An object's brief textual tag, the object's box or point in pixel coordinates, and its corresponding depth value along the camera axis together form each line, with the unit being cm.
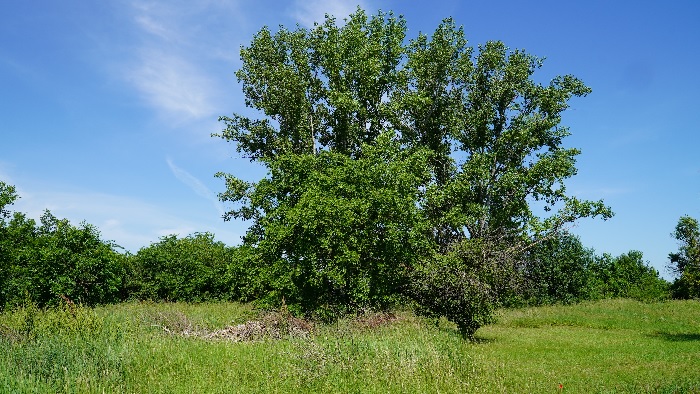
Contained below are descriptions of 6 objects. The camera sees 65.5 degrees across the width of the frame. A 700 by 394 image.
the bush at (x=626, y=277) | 4741
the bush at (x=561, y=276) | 4028
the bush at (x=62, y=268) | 2606
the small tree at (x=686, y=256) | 4416
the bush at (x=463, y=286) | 1919
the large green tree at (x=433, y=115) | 3084
